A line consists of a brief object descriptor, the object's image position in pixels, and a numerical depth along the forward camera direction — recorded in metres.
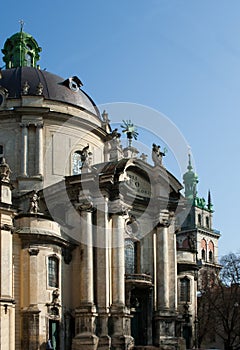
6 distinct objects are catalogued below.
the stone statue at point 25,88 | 52.69
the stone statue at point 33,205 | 43.44
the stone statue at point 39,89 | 52.78
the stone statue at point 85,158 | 46.66
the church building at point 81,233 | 41.84
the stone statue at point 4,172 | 40.94
